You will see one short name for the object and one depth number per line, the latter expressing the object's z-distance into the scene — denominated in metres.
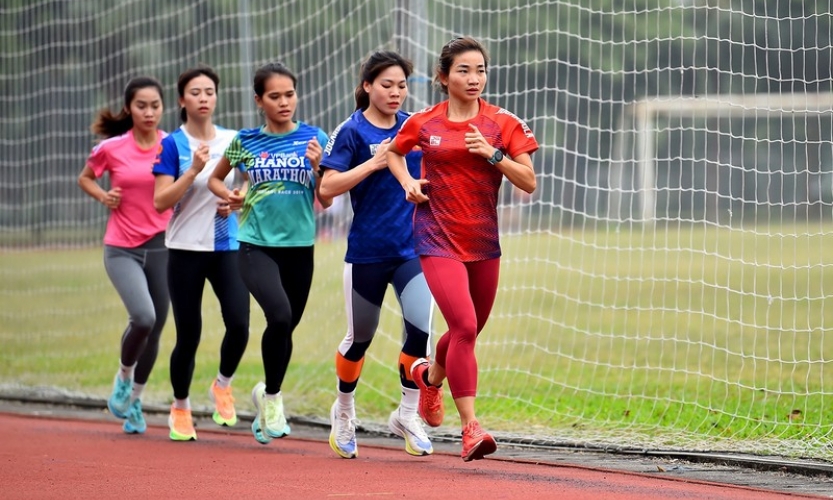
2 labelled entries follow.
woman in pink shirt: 18.89
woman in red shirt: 13.82
